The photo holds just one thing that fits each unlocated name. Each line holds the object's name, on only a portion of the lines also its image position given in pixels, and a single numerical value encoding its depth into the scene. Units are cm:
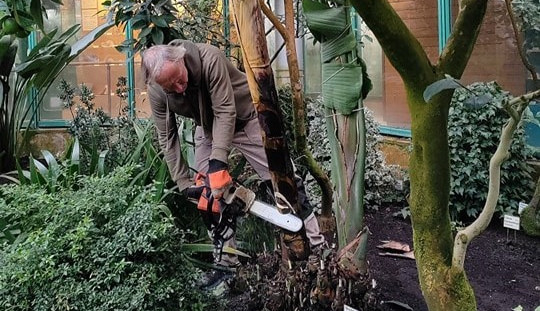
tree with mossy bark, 182
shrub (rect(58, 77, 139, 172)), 546
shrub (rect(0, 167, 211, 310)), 253
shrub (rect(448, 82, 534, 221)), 471
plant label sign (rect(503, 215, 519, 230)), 407
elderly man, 306
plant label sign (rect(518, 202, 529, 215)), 439
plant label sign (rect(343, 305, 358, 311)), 257
